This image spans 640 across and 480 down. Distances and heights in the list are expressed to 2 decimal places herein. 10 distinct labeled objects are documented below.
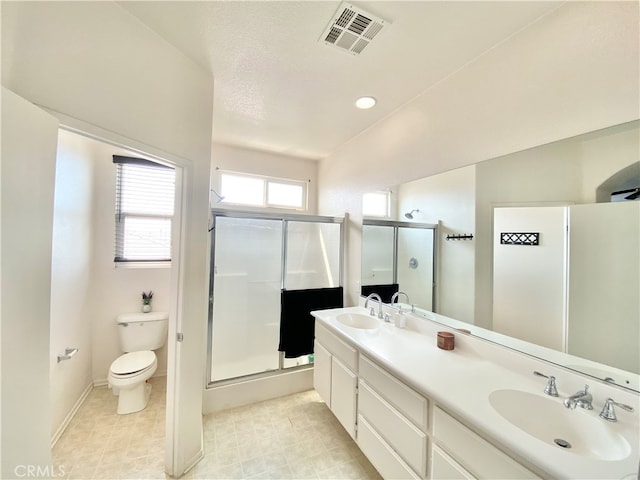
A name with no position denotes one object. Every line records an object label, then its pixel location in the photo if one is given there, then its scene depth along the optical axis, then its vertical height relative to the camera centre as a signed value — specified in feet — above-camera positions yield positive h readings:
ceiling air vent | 3.98 +3.72
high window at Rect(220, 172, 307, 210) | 9.91 +2.19
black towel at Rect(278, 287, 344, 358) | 8.48 -2.58
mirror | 3.37 +0.74
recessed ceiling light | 6.43 +3.79
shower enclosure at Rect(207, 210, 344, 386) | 7.99 -1.16
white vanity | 2.71 -2.16
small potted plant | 8.66 -2.18
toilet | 6.97 -3.63
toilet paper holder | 6.04 -2.93
